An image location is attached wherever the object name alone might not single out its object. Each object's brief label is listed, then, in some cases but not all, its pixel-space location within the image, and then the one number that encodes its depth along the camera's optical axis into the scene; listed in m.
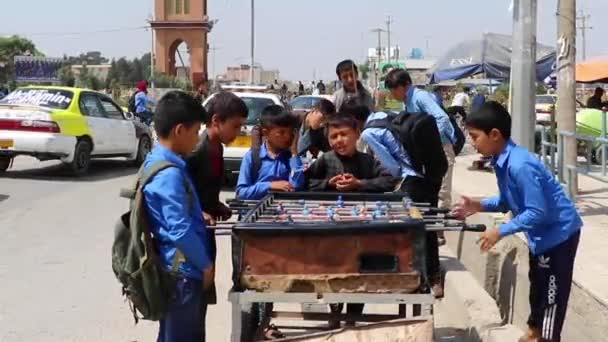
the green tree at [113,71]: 101.91
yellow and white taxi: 14.09
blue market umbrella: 18.53
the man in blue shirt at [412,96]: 7.14
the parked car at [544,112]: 15.09
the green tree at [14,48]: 83.81
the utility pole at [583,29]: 73.78
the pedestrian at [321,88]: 33.19
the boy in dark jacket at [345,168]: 5.25
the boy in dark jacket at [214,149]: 4.48
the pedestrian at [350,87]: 8.90
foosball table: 3.77
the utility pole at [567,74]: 9.73
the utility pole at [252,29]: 61.14
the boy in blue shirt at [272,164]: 5.18
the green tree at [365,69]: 87.86
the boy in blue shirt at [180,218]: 3.56
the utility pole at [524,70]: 8.83
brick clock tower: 74.31
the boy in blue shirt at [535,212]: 4.22
